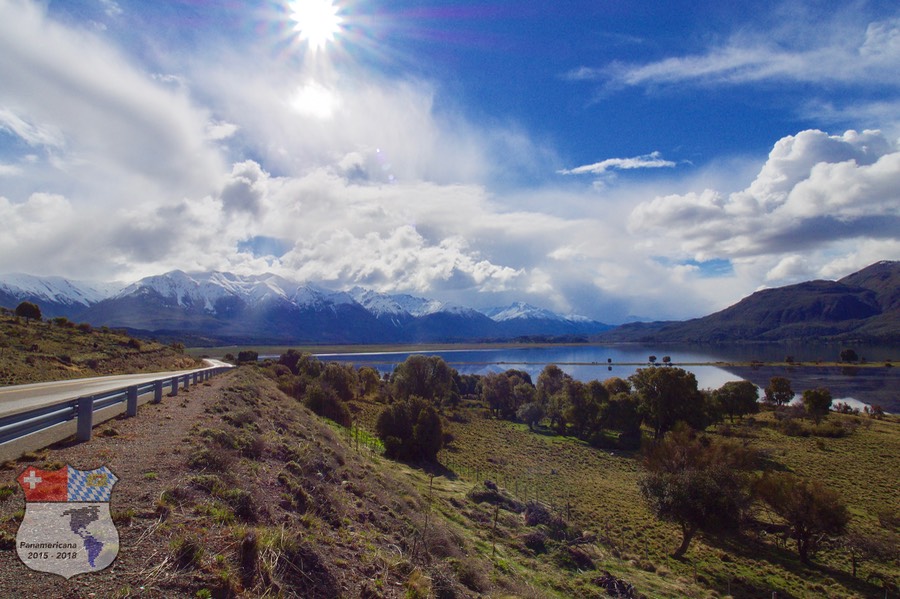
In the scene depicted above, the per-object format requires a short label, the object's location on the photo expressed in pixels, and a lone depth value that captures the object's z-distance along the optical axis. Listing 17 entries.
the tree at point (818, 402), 67.44
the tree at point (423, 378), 63.16
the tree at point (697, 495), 22.44
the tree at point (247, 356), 77.44
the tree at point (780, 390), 77.81
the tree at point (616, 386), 68.25
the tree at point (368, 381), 65.56
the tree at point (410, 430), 32.38
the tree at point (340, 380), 52.41
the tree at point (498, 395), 74.56
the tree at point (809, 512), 21.67
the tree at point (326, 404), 36.69
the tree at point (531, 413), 64.81
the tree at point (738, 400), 66.94
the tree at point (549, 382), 71.57
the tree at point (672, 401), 56.22
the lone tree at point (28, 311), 45.17
